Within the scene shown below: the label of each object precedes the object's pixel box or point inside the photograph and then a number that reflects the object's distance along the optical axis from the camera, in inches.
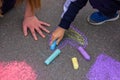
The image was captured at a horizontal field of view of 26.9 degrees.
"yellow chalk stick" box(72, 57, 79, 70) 46.7
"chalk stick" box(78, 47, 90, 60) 48.1
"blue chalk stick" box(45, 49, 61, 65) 46.8
